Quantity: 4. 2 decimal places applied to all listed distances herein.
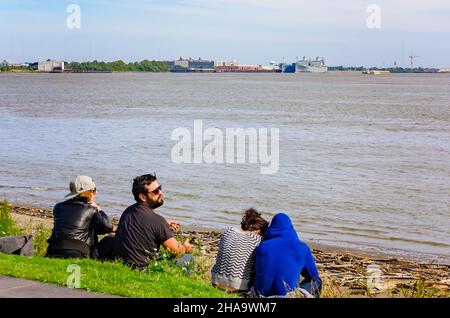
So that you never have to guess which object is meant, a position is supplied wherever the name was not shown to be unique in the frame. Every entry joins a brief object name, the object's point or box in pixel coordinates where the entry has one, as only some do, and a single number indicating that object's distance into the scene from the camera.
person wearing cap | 8.52
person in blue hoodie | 7.15
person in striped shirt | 7.60
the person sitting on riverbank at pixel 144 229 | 8.15
